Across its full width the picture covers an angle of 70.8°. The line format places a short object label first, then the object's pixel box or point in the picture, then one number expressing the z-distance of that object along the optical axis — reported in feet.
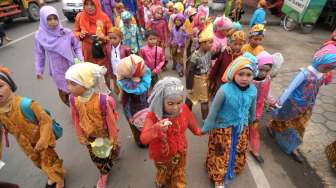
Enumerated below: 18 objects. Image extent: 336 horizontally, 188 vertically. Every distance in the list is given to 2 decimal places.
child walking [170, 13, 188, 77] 20.02
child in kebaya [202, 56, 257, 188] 8.27
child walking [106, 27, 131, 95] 14.15
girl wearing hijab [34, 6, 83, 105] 12.14
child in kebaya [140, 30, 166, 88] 13.74
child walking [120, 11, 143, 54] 17.48
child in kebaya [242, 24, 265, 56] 12.83
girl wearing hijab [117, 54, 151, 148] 9.87
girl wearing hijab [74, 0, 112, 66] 15.21
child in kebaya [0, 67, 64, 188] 8.02
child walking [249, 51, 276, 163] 10.39
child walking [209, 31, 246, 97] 11.93
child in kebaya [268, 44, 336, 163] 9.61
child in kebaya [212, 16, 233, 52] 13.78
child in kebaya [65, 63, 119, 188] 8.06
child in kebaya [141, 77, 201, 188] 7.11
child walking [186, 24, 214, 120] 12.00
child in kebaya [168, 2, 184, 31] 21.83
